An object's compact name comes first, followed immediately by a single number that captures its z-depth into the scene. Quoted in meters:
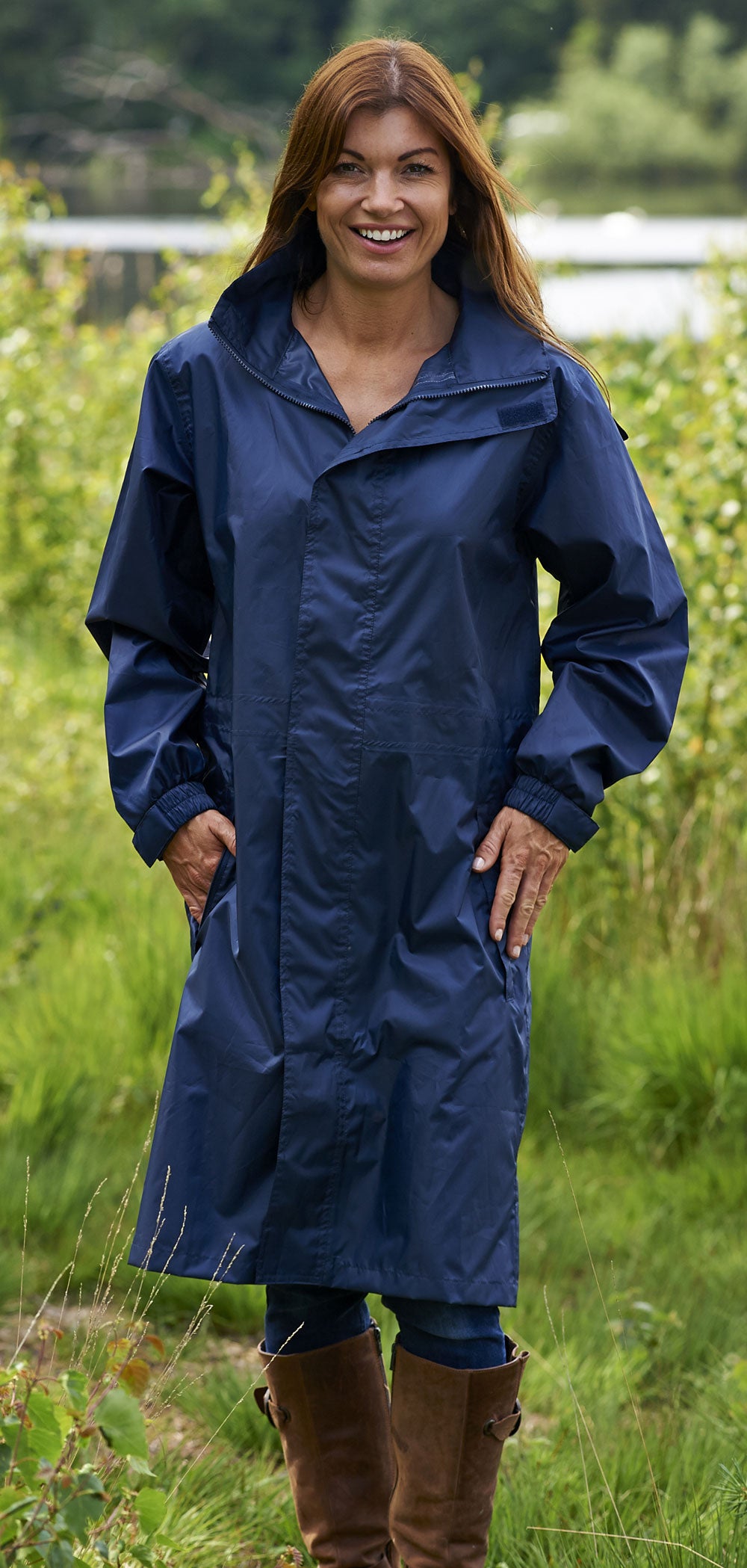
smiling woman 3.40
